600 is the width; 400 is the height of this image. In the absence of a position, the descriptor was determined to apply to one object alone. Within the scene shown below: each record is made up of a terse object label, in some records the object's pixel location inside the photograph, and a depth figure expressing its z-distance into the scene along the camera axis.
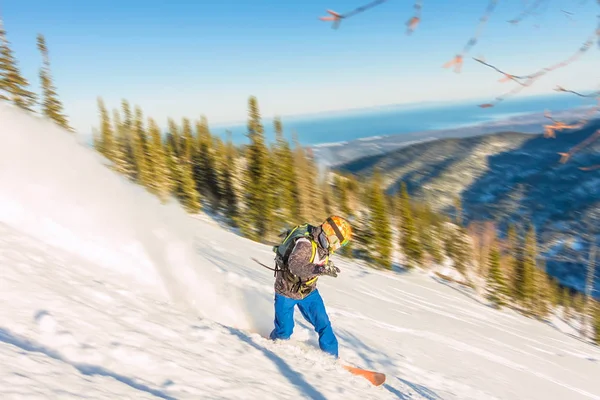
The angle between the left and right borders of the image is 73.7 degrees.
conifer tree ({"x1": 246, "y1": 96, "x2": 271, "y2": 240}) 31.38
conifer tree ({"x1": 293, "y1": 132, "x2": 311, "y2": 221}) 38.66
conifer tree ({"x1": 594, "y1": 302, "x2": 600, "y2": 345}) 61.97
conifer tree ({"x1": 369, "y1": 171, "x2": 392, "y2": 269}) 38.72
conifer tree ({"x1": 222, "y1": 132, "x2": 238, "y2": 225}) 33.50
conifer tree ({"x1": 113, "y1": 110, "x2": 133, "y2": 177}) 30.00
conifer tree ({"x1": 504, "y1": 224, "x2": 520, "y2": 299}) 52.38
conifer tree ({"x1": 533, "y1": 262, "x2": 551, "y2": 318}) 52.72
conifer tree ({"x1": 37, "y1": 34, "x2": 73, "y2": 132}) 28.36
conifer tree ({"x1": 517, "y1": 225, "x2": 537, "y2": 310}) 51.31
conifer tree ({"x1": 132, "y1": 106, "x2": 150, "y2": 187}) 30.62
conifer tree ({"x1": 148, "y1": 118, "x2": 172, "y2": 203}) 30.36
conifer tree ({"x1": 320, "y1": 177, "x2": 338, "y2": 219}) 49.03
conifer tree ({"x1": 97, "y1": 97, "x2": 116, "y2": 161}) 31.67
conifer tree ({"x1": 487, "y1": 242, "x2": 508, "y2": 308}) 40.82
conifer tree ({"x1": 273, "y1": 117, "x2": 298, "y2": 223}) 36.44
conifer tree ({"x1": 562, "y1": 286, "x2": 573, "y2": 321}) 77.75
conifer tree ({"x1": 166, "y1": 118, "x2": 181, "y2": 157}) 46.97
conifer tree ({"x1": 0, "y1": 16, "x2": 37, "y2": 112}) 22.61
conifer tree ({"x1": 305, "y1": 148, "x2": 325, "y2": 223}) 40.12
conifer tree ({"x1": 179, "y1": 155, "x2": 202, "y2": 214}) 29.33
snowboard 6.24
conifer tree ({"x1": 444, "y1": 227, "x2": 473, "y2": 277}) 59.44
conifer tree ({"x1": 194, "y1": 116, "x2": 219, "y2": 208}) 38.05
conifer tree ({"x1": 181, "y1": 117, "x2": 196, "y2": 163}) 41.99
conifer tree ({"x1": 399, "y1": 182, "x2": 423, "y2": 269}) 46.25
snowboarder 5.68
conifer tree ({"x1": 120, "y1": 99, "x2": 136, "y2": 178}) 33.35
